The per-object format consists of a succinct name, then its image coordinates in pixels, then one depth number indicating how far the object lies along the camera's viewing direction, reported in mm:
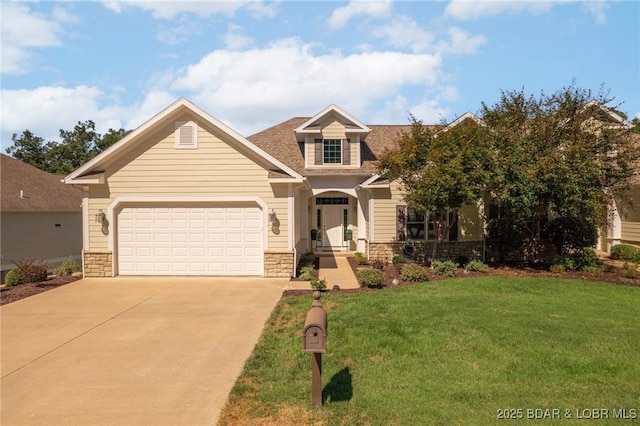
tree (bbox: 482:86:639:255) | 12508
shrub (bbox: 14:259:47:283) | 12359
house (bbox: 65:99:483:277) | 13023
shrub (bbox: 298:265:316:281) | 12713
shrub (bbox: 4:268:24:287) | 12125
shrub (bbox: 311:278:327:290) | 11023
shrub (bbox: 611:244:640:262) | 15930
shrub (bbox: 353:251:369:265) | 16234
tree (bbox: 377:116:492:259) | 12672
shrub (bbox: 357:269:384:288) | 11414
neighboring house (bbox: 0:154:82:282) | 16875
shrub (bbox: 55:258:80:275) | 13734
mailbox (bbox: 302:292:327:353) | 4434
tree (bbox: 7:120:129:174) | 44500
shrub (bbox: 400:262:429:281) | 12320
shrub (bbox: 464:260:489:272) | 13523
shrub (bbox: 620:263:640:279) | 12398
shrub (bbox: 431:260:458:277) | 13047
